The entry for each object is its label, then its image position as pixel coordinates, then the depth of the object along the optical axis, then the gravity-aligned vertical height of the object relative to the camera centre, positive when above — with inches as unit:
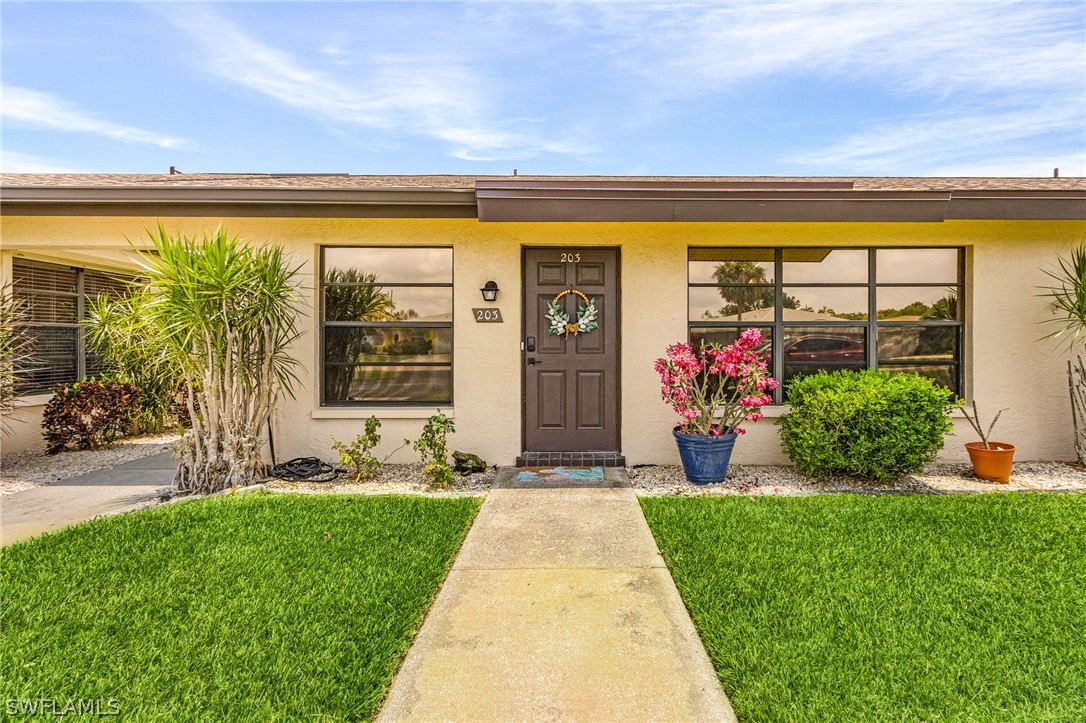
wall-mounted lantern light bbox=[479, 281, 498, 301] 226.1 +28.0
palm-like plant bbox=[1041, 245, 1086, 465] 217.0 +17.5
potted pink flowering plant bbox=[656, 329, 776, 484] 201.3 -17.8
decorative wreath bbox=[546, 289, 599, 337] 231.5 +16.1
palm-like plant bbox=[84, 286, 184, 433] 263.4 -9.7
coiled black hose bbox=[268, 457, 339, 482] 211.9 -49.2
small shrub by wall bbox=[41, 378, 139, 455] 255.0 -31.5
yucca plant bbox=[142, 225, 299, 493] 185.9 +5.0
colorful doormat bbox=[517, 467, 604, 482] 207.2 -49.6
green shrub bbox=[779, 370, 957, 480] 190.2 -26.5
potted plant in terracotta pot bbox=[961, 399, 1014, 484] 201.8 -41.0
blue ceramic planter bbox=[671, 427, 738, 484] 200.7 -39.6
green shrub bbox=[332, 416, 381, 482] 209.5 -41.7
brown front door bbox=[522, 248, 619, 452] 233.1 -8.4
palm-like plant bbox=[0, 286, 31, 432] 221.1 +1.9
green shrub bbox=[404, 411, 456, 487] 200.2 -38.0
